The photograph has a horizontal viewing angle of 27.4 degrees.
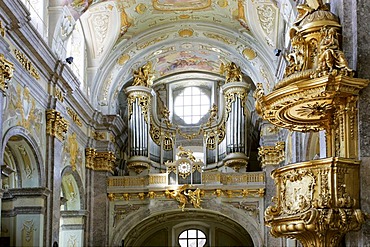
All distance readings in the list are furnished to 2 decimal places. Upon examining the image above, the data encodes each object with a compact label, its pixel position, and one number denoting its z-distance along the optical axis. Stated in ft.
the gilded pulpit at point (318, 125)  27.66
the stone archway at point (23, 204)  49.57
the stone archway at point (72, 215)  62.39
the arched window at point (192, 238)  78.12
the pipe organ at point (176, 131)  68.23
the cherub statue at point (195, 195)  64.54
